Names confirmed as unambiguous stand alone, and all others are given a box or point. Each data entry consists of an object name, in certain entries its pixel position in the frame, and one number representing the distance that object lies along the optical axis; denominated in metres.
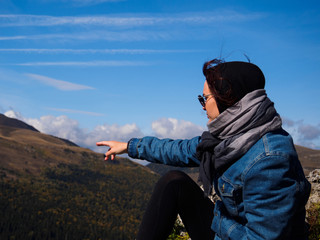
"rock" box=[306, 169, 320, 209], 5.57
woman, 2.25
